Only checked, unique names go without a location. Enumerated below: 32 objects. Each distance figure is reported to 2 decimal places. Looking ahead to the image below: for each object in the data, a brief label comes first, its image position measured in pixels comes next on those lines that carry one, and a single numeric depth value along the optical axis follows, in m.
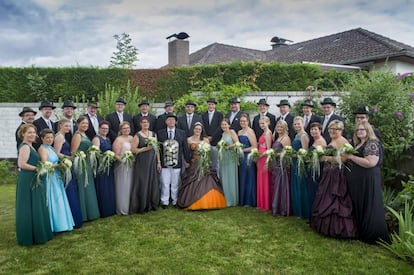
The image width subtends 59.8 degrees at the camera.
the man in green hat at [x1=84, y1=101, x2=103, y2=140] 7.05
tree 14.11
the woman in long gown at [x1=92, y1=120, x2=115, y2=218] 6.34
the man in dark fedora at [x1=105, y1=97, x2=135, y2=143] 7.53
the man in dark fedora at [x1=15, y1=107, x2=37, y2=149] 5.99
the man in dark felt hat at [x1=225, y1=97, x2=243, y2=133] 7.81
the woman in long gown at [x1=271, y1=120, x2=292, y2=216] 6.30
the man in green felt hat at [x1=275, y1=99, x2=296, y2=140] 7.39
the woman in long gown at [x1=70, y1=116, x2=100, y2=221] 6.00
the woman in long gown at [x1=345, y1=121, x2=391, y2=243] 4.81
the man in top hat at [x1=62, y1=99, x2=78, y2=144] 6.55
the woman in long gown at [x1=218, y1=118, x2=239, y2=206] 7.16
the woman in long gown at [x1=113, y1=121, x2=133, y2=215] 6.55
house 14.21
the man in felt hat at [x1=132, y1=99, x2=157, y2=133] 7.70
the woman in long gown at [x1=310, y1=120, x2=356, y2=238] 5.03
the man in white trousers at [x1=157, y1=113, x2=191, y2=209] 6.98
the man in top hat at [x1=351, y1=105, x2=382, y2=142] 5.56
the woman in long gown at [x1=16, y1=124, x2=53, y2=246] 4.93
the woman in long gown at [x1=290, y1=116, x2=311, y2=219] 6.08
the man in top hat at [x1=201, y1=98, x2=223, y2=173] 7.90
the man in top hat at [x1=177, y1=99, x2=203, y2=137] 7.92
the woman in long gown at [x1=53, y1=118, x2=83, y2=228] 5.70
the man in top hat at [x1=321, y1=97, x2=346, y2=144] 6.63
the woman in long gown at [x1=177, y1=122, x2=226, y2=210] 6.82
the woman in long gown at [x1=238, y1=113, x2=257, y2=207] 7.07
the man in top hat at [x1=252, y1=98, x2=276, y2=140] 7.75
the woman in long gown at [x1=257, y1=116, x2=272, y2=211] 6.79
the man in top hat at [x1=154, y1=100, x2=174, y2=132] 7.93
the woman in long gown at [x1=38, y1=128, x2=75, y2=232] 5.26
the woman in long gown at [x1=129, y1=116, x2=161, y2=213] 6.63
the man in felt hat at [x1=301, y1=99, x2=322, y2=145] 6.93
